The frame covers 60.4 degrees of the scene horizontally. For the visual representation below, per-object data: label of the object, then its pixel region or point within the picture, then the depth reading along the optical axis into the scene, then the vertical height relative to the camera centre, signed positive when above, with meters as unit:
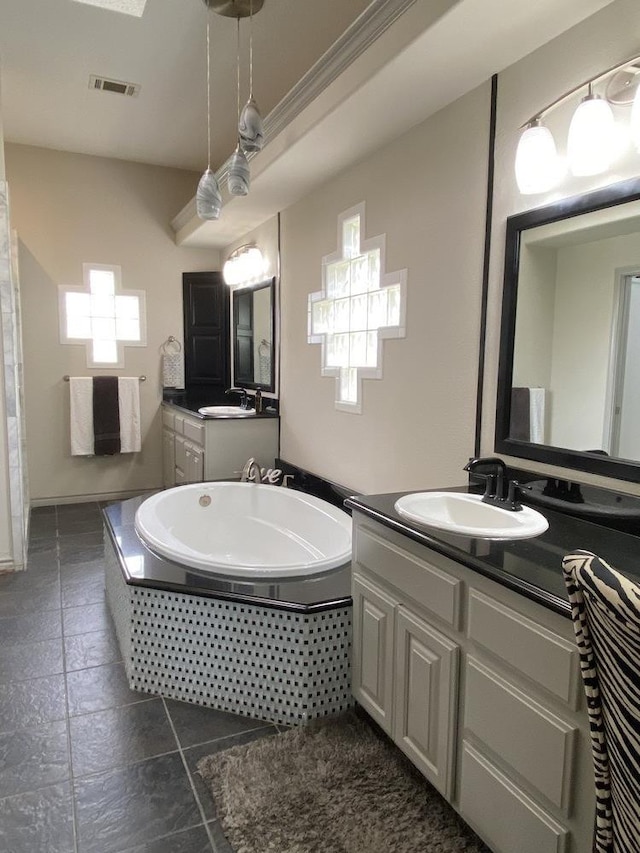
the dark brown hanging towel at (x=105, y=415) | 4.60 -0.46
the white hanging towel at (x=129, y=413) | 4.70 -0.44
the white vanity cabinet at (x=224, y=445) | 3.71 -0.57
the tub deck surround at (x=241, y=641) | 1.91 -1.00
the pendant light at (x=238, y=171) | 2.41 +0.84
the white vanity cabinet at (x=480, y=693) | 1.08 -0.77
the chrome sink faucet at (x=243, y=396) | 4.38 -0.26
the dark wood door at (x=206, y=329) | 4.91 +0.29
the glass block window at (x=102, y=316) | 4.59 +0.38
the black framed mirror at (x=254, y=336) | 4.02 +0.21
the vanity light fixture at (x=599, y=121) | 1.47 +0.67
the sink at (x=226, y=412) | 3.85 -0.36
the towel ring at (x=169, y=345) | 4.93 +0.15
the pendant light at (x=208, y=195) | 2.56 +0.78
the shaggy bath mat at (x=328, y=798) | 1.44 -1.23
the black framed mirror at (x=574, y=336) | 1.53 +0.10
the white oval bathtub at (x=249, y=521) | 2.87 -0.90
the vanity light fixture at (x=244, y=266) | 4.10 +0.74
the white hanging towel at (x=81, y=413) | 4.55 -0.44
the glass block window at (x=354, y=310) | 2.59 +0.28
